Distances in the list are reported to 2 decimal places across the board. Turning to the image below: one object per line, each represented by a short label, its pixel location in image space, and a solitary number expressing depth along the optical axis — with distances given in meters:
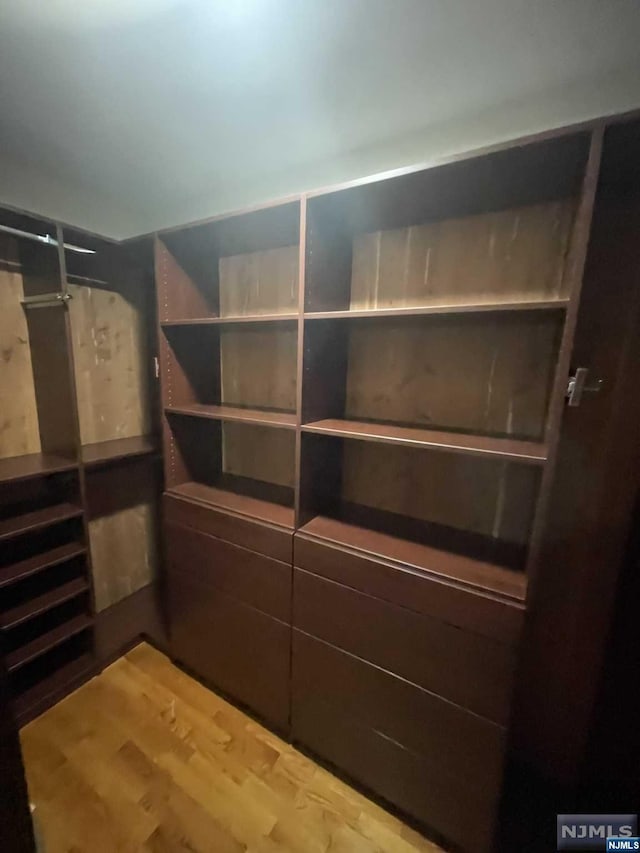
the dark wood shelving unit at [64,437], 1.62
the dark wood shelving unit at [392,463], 1.11
